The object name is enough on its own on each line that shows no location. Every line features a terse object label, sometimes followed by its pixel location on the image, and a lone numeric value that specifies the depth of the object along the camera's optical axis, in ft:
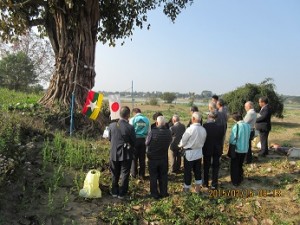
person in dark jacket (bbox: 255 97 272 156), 20.61
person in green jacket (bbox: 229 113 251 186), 16.86
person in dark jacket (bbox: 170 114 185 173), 18.16
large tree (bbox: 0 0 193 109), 25.97
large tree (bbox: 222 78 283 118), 51.17
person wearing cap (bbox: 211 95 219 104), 19.14
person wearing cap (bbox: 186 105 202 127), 17.84
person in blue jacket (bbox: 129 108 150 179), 16.77
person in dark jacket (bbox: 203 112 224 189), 15.99
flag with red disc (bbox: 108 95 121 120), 22.15
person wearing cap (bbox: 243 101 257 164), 19.21
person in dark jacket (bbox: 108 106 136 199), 14.62
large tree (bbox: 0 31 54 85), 75.22
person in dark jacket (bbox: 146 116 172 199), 14.91
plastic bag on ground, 14.19
